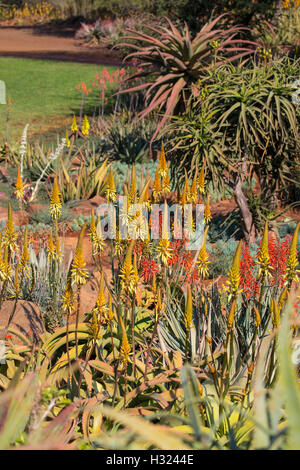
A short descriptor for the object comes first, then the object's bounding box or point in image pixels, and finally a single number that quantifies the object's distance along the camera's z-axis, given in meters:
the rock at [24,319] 3.28
